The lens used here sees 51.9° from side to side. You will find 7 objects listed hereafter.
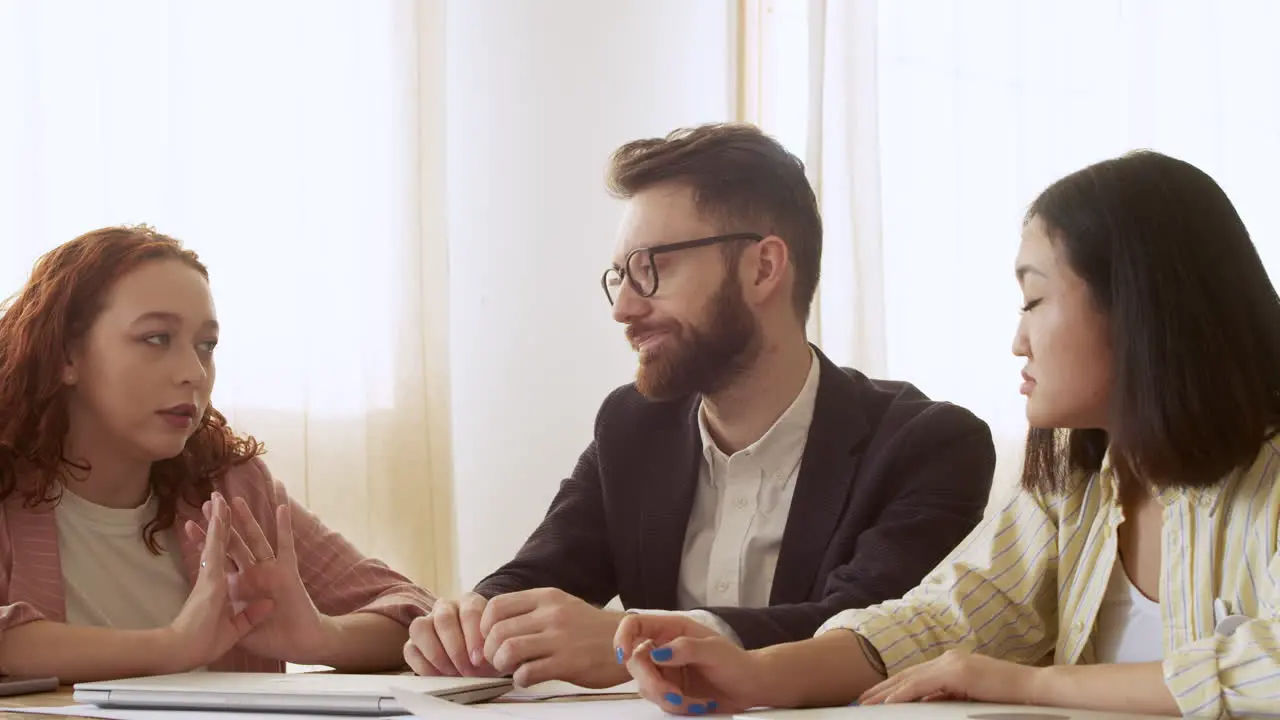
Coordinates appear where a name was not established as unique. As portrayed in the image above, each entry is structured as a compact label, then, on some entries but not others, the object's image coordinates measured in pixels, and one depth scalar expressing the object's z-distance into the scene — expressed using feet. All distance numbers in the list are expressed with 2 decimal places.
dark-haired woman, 3.48
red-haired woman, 4.99
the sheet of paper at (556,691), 4.09
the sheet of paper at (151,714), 3.47
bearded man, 5.46
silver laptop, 3.53
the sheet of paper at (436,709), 3.30
